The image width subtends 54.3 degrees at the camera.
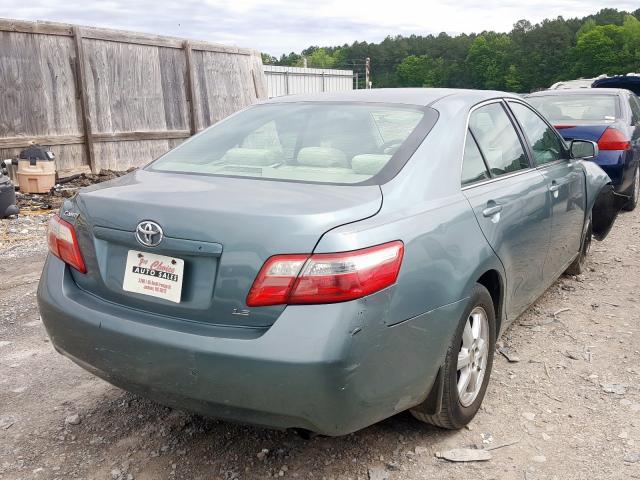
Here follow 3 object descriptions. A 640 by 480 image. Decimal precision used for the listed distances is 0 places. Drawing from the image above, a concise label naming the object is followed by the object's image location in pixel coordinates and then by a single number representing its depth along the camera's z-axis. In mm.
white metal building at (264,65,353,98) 34500
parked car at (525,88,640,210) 7070
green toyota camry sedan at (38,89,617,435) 2078
